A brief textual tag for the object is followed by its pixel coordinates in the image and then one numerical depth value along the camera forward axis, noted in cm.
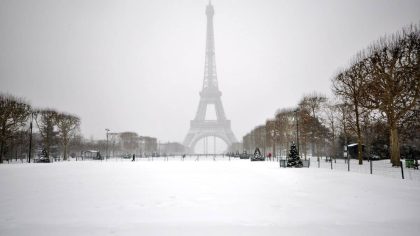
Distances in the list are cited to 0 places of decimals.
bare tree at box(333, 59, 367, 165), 2770
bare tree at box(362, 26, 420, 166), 2359
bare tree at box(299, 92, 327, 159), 4556
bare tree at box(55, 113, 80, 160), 5206
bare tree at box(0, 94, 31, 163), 3791
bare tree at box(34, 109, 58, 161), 5059
